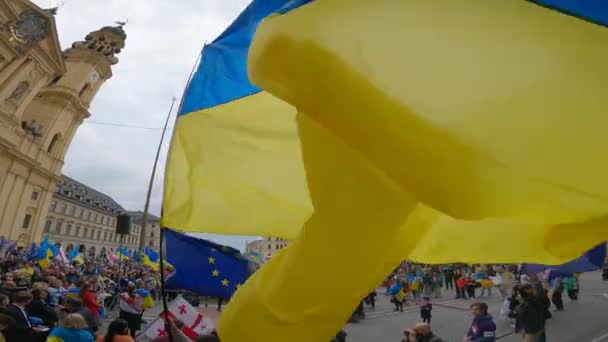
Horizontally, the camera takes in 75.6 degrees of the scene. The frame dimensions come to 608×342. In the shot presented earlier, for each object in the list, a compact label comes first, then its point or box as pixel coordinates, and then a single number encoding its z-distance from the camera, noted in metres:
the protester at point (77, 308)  6.88
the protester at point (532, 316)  7.26
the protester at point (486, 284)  20.20
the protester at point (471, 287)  20.75
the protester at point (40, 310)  7.34
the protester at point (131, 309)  9.95
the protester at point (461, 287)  20.55
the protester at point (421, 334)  5.18
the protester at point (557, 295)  14.14
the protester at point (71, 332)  4.81
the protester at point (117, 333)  4.57
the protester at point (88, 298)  8.27
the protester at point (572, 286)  16.23
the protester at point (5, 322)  5.22
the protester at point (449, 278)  26.66
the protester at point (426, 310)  12.60
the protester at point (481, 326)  6.64
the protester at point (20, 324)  5.39
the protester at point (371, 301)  18.01
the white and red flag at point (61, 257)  21.22
